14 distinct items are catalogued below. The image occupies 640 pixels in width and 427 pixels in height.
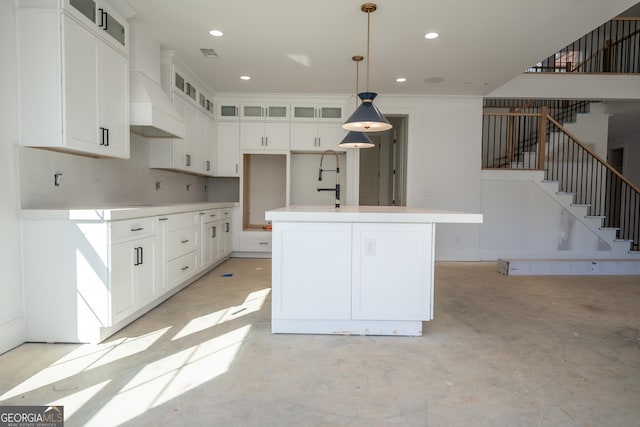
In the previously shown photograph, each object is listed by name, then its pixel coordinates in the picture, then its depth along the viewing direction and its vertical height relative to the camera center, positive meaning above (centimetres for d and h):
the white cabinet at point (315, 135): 598 +105
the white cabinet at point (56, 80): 247 +82
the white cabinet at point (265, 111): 599 +145
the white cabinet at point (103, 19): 264 +142
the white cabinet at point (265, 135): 599 +105
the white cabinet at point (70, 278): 247 -56
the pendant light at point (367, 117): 300 +69
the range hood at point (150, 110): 339 +85
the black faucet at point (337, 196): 365 +3
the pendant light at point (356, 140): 391 +64
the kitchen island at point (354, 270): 268 -53
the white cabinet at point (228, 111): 598 +144
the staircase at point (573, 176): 519 +47
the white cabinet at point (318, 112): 598 +143
